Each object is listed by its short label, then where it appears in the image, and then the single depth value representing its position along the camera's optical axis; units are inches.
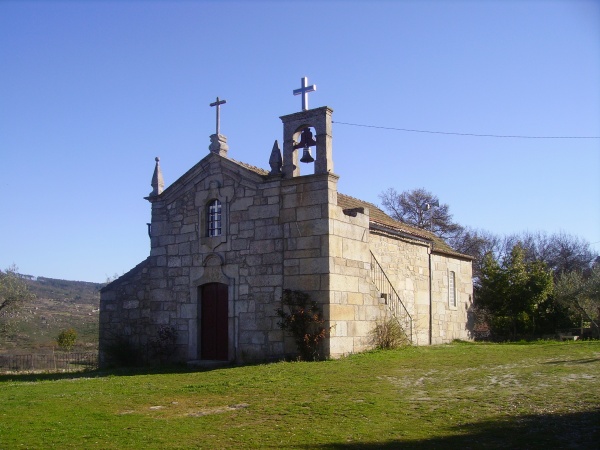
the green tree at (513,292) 967.6
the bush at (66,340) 1288.1
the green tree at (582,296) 887.1
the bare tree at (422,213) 1688.0
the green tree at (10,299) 1232.8
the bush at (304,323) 597.6
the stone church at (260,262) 622.2
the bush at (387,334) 658.8
